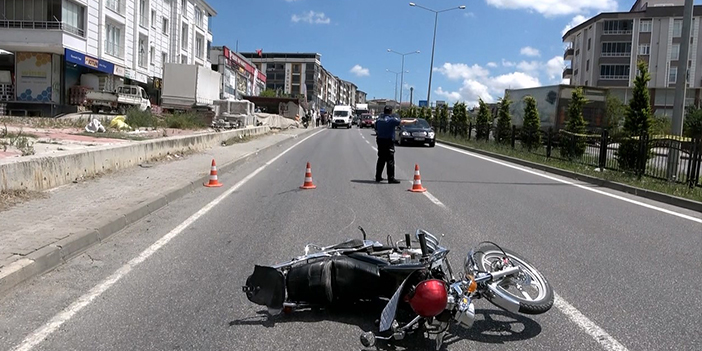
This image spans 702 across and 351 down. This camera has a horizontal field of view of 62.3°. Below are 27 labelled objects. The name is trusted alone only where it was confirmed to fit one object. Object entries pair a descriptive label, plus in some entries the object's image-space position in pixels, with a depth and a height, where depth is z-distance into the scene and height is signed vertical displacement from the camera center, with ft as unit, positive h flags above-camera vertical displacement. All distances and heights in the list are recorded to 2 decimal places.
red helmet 12.81 -3.73
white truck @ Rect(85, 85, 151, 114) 116.98 +2.38
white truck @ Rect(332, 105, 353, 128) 230.68 +2.90
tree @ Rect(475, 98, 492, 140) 113.72 +2.94
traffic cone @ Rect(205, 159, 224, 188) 42.21 -4.54
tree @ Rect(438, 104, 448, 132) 157.68 +4.29
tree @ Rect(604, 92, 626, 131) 107.00 +5.65
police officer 44.70 -0.88
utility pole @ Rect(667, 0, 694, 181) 46.37 +4.79
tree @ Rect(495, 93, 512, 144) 98.78 +2.31
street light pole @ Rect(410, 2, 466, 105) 165.58 +18.56
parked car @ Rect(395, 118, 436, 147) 102.06 -0.98
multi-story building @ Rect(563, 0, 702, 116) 220.02 +36.97
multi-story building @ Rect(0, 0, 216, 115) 120.67 +13.34
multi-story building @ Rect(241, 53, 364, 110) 520.83 +45.36
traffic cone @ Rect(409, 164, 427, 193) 40.56 -4.04
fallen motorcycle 13.20 -3.88
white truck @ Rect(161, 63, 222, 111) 125.39 +6.25
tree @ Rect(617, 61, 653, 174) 54.34 +2.04
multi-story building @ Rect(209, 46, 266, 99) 235.40 +21.74
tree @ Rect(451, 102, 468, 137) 131.13 +3.28
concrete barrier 29.30 -3.39
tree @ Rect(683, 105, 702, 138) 147.74 +6.43
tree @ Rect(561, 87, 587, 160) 66.89 +0.90
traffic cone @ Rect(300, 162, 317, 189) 41.46 -4.13
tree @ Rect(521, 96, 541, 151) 82.53 +0.99
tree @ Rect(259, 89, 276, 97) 404.98 +19.80
